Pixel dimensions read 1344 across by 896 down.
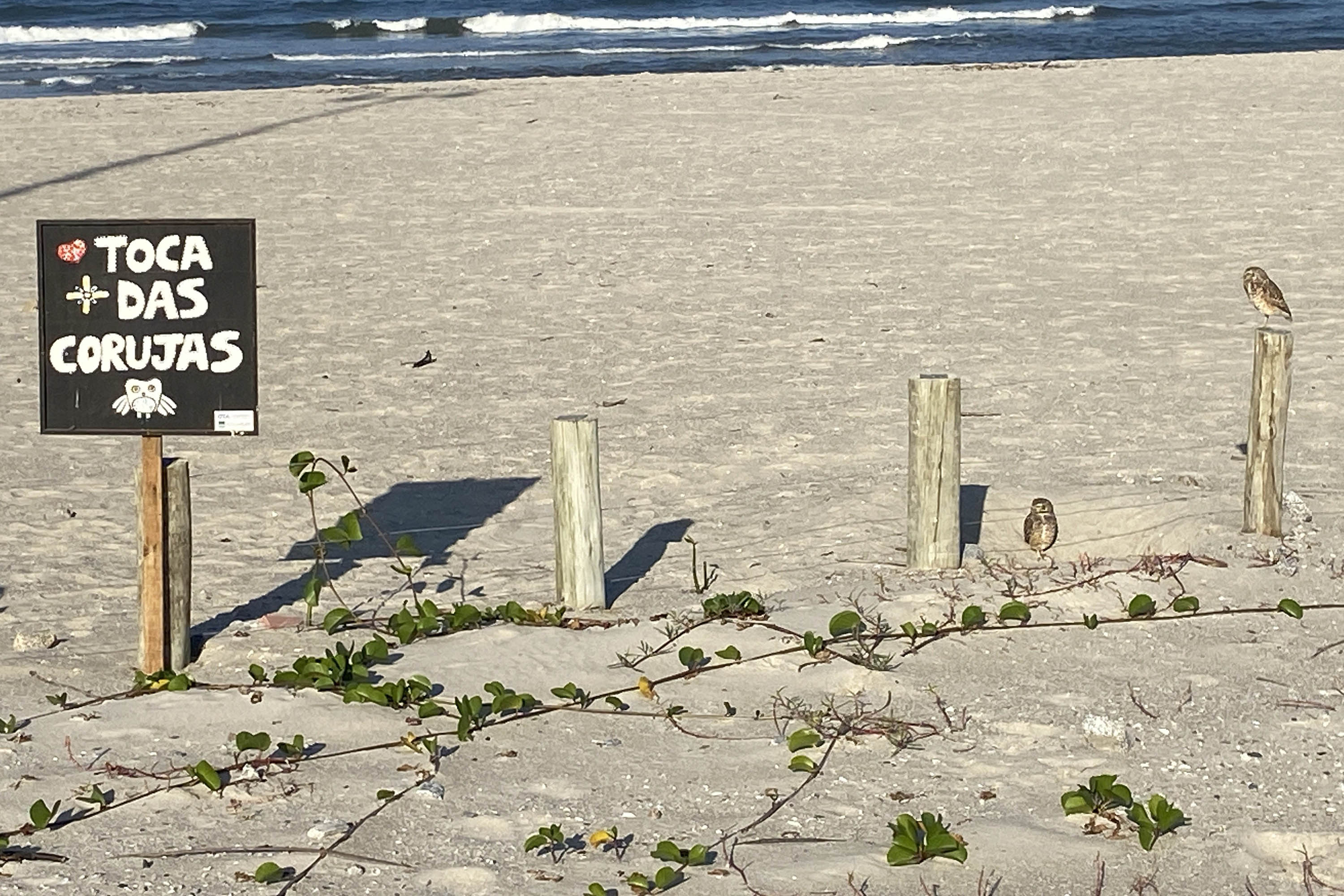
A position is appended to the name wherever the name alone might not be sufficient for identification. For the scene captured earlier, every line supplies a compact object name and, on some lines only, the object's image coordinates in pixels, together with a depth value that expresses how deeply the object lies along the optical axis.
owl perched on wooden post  16.75
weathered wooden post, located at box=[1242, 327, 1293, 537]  11.30
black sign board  9.71
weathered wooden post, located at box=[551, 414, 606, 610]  10.60
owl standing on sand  11.80
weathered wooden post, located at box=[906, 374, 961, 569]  10.91
